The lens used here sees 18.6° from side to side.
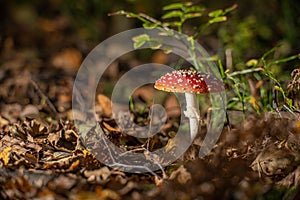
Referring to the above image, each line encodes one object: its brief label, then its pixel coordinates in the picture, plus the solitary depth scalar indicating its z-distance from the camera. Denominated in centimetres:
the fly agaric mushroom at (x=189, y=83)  130
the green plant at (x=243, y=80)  141
